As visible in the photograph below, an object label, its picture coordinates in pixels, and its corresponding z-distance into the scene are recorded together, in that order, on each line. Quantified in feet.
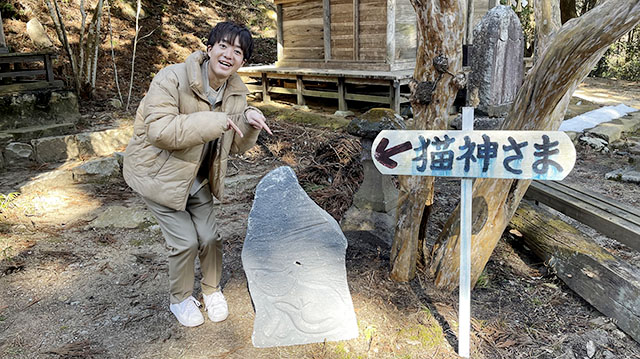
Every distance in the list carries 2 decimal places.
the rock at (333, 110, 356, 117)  30.31
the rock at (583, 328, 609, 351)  8.89
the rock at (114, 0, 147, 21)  42.19
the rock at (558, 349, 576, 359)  8.64
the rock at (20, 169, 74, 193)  17.78
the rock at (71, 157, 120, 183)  19.30
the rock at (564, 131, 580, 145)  24.70
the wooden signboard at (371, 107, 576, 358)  7.23
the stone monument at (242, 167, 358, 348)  9.14
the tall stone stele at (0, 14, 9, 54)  24.99
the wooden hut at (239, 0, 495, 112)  29.14
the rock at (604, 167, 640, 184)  19.38
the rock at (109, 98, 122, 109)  29.35
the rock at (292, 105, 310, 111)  33.35
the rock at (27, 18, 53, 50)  32.12
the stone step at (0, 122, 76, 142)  21.80
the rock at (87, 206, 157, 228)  15.38
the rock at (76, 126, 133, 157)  22.43
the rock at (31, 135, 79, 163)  21.44
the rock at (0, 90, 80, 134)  22.84
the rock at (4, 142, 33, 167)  20.85
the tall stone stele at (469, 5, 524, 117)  18.35
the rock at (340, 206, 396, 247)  13.46
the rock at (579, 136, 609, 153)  23.97
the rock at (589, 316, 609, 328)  9.45
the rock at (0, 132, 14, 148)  21.14
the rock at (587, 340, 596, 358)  8.68
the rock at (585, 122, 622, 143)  24.59
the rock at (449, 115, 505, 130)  18.51
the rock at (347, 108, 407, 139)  13.02
